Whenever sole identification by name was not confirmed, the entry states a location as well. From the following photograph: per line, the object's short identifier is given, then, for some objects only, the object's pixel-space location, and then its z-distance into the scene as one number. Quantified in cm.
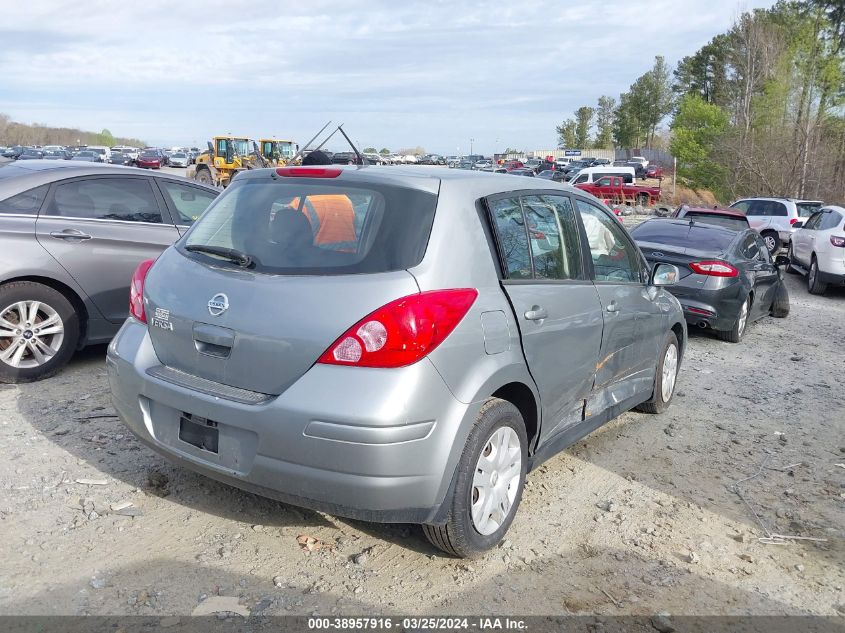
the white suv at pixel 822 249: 1276
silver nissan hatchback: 294
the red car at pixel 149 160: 5083
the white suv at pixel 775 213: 2016
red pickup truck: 3669
